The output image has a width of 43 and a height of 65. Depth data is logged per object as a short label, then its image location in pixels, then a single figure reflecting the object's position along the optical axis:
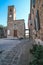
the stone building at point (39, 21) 2.47
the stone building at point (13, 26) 12.30
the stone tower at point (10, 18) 12.54
